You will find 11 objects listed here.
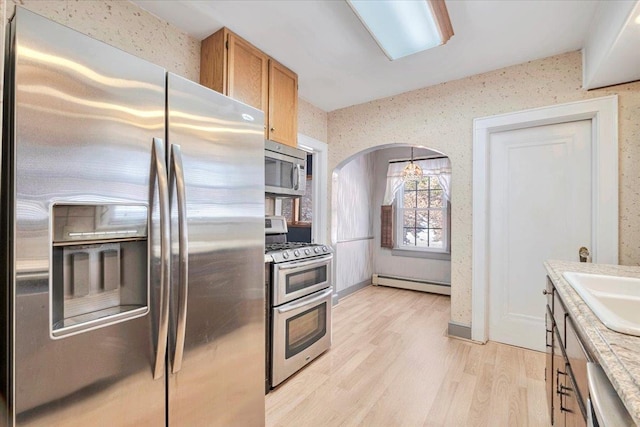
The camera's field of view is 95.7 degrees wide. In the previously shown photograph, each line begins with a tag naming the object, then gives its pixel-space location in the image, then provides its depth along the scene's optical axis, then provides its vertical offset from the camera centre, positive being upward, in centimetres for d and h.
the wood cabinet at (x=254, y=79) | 209 +106
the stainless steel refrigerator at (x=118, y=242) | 85 -11
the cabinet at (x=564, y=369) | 96 -64
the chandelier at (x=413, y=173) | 426 +61
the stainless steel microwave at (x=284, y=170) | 233 +37
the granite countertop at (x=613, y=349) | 58 -35
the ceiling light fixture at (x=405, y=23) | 169 +123
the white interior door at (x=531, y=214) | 245 +0
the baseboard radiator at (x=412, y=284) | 445 -115
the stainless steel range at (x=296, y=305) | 198 -69
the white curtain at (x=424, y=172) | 449 +65
